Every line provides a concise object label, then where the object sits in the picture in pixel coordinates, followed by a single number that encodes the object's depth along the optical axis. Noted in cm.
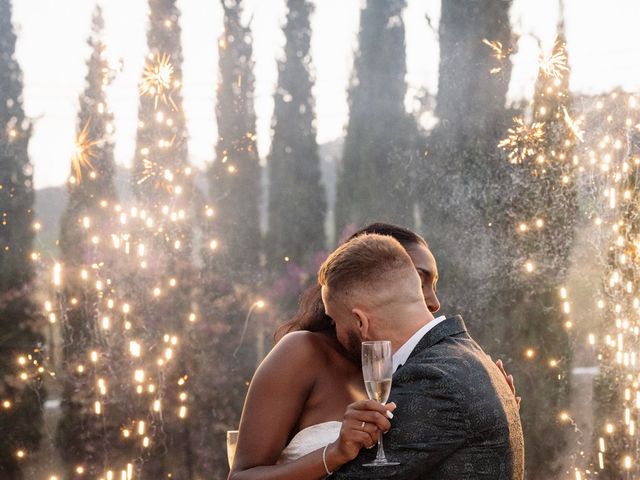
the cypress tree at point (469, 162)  885
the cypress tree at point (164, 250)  907
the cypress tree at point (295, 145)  1046
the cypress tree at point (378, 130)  984
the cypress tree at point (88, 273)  897
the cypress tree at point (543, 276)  850
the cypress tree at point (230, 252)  941
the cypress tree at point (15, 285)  880
